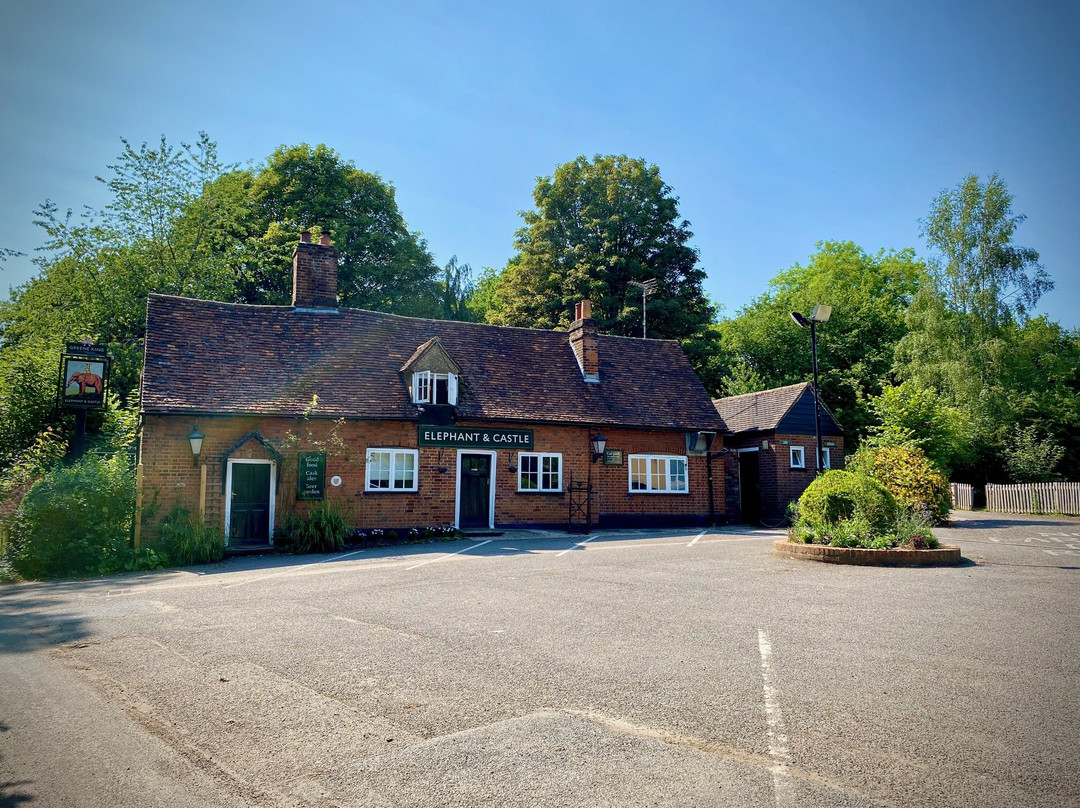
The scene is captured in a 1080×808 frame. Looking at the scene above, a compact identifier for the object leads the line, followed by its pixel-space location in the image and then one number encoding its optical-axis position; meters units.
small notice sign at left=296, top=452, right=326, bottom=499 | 18.30
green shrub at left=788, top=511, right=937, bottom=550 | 13.12
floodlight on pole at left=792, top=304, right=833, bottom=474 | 17.84
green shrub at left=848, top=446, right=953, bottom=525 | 19.45
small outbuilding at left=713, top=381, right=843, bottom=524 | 25.64
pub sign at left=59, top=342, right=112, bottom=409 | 17.83
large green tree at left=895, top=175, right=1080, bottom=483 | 33.69
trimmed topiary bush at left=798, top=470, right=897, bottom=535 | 13.95
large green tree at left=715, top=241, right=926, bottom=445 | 41.34
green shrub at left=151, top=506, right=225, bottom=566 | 15.30
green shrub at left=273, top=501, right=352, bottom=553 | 16.89
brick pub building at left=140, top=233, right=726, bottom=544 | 17.91
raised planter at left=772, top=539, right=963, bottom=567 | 12.50
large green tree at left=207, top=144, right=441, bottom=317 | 33.62
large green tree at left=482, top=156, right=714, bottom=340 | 35.91
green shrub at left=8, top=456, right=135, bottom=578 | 13.83
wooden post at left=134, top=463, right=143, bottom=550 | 15.90
